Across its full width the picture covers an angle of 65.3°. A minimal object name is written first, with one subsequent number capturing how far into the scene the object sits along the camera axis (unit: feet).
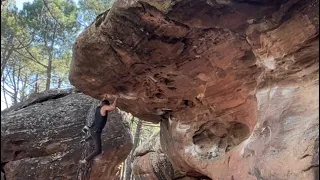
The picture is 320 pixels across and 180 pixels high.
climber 13.93
